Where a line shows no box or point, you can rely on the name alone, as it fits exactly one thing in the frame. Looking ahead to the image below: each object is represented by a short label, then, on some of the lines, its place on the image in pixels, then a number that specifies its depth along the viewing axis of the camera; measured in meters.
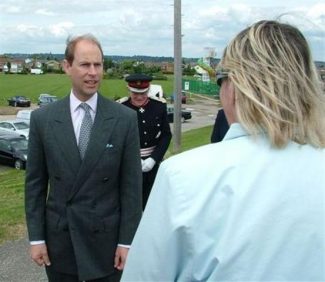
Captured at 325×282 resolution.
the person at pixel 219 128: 5.64
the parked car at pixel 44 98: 65.90
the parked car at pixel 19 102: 69.44
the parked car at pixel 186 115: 56.54
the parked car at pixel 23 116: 43.84
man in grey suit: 3.10
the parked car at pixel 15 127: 34.62
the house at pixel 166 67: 120.01
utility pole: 16.91
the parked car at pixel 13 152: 23.62
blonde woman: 1.48
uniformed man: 5.96
